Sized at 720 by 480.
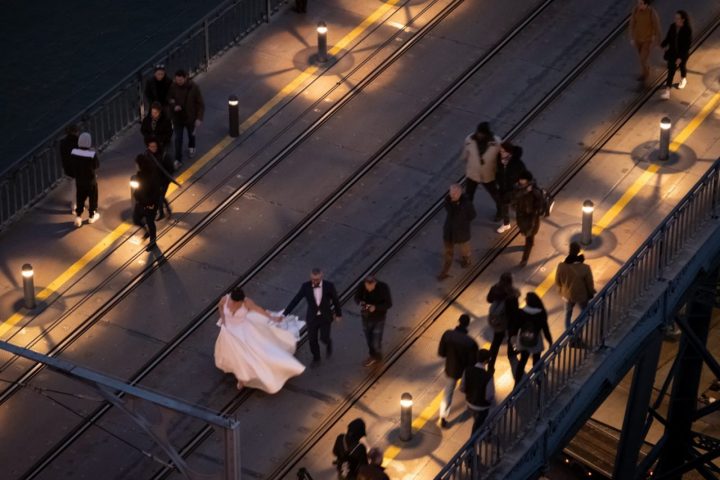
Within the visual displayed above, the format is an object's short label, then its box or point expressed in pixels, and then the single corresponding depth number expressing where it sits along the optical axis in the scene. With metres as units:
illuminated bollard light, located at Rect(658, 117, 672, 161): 34.59
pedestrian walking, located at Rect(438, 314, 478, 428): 28.83
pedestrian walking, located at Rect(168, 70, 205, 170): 34.59
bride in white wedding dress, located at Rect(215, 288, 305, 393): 29.73
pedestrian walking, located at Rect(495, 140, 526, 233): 32.47
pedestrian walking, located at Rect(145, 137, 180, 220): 32.75
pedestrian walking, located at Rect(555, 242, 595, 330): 30.12
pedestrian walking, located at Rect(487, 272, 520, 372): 29.31
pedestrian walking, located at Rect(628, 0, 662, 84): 36.31
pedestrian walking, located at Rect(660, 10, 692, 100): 35.84
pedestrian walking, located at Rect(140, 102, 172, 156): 33.94
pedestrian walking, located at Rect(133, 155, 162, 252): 32.56
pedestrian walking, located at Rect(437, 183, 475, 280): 31.28
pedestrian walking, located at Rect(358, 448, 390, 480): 26.61
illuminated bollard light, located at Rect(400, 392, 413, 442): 28.94
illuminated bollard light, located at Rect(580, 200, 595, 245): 32.62
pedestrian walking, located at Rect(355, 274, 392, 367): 29.72
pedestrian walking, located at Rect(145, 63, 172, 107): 34.81
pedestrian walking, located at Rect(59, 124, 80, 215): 33.38
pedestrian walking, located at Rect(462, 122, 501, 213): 32.78
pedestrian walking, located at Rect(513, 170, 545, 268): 31.52
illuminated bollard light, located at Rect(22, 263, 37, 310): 31.94
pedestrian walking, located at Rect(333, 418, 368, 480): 27.33
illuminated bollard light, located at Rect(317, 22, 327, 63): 37.53
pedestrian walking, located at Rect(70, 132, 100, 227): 33.19
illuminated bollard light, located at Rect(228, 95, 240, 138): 35.44
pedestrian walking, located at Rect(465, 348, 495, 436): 28.38
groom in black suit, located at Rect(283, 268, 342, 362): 29.94
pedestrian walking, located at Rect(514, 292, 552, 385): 29.08
